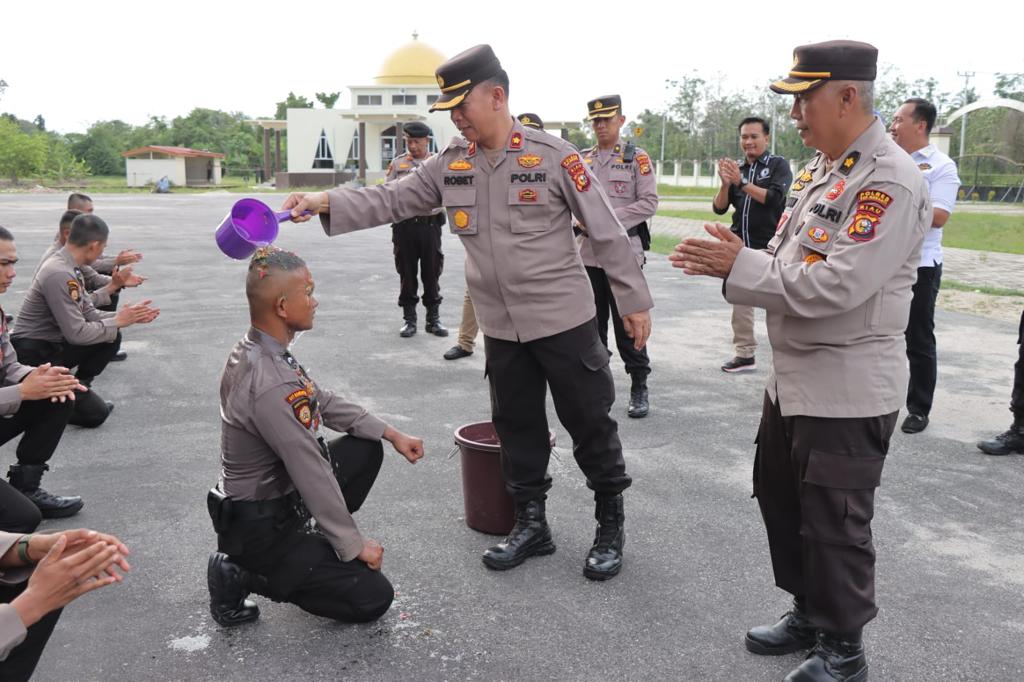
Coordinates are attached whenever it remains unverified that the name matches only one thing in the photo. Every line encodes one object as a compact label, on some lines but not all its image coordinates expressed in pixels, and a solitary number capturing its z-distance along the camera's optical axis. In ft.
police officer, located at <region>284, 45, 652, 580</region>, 11.68
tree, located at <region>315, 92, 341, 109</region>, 264.72
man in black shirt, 21.95
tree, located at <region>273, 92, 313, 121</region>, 266.98
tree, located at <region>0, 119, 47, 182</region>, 171.63
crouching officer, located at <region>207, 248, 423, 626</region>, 10.14
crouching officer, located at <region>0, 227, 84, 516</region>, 13.87
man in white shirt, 17.28
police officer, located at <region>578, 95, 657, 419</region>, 19.99
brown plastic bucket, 13.12
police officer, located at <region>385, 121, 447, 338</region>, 28.81
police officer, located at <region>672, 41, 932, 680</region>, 8.44
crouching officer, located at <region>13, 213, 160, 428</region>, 17.60
